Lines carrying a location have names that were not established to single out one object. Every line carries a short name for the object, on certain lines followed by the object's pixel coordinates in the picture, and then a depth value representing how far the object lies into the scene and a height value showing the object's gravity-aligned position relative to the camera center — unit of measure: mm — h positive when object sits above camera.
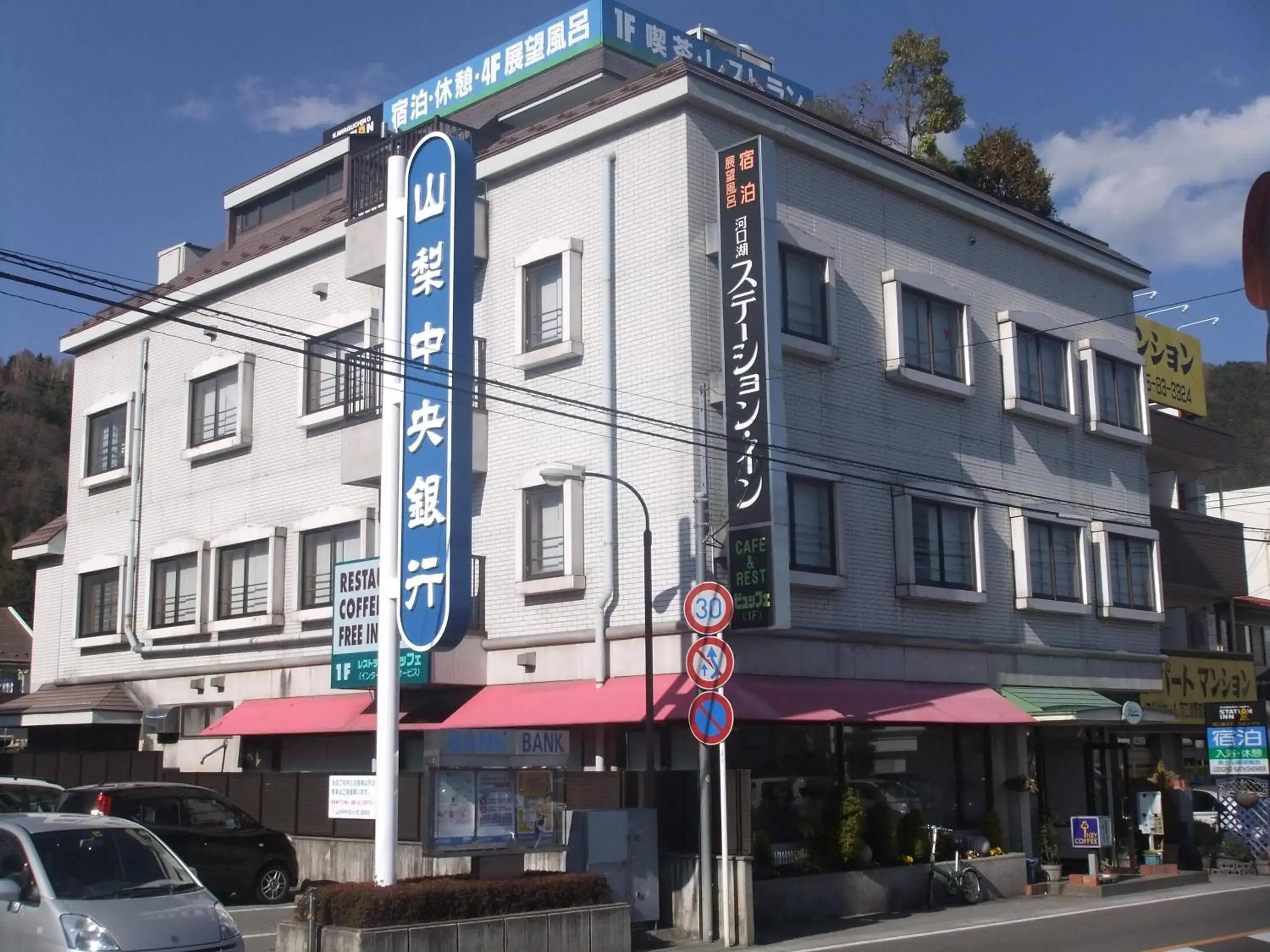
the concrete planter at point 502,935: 13805 -2132
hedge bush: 14039 -1781
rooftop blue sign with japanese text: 31234 +15855
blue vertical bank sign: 16000 +4083
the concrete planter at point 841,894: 18672 -2382
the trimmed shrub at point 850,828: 20094 -1484
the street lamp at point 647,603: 18297 +1641
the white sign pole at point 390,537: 14930 +2269
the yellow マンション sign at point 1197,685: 31219 +845
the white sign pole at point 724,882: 16953 -1895
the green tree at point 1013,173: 37219 +14698
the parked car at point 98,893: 11312 -1357
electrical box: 16938 -1527
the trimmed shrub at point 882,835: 20891 -1657
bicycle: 21252 -2382
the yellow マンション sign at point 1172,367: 35719 +9276
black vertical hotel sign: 19484 +4888
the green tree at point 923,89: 38500 +17657
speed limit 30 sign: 17531 +1495
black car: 19859 -1421
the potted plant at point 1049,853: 23422 -2249
